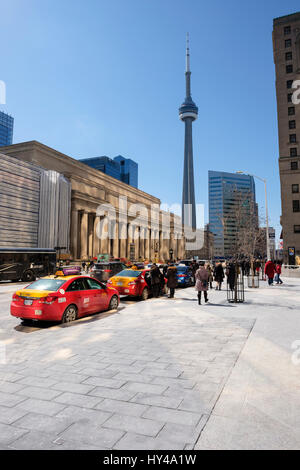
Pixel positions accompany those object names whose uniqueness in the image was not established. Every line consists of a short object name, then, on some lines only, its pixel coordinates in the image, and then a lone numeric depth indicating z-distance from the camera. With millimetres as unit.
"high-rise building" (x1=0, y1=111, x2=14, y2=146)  164525
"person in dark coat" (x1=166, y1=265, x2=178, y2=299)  14703
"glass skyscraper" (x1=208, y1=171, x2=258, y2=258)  152625
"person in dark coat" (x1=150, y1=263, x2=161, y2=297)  15112
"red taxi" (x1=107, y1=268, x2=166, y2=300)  14409
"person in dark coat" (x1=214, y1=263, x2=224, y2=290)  19655
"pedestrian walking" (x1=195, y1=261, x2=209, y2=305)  13040
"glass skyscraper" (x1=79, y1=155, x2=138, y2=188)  178125
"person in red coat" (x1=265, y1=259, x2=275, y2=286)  21766
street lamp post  27844
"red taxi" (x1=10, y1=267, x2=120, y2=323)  8688
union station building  48344
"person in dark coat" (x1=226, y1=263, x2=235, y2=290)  14523
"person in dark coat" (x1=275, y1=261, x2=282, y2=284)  23342
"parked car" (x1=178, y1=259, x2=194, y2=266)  31653
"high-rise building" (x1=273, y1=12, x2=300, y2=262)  55500
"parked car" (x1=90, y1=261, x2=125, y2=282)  21922
